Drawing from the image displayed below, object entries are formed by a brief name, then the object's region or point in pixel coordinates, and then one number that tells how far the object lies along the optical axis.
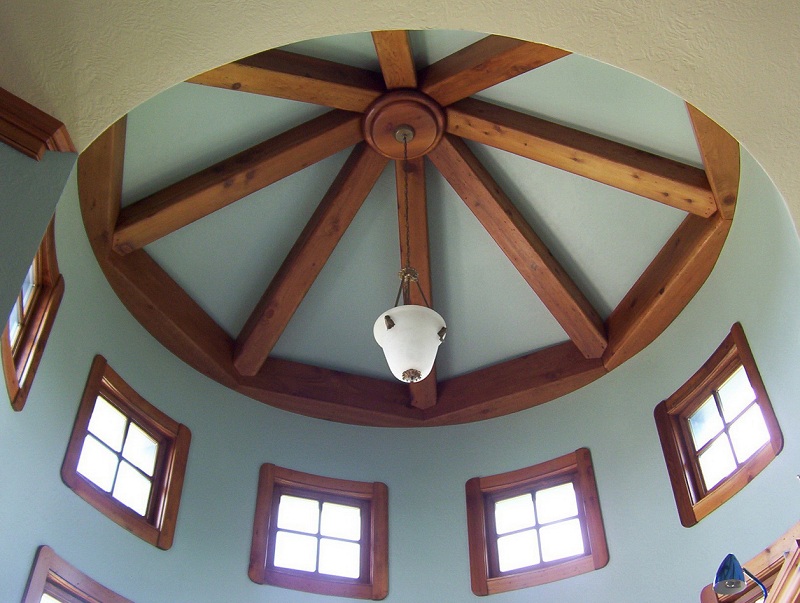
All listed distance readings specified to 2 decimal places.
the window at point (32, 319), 3.80
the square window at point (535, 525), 4.83
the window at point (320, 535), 4.90
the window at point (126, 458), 4.27
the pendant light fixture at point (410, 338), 3.62
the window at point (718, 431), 4.15
